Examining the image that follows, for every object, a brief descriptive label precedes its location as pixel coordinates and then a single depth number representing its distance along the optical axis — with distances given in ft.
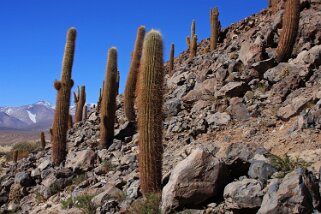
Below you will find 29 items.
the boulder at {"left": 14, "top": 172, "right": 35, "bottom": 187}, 41.45
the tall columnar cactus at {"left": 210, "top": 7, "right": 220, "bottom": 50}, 64.90
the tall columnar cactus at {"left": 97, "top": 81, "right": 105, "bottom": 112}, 64.85
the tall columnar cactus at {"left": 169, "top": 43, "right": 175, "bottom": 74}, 73.72
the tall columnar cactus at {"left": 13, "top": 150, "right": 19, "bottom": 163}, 62.90
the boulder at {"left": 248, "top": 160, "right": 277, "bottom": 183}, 21.24
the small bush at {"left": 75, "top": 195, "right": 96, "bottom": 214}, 27.92
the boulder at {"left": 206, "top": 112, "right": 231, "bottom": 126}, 35.70
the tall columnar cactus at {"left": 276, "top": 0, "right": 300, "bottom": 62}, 39.27
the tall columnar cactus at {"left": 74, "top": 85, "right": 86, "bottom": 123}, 71.56
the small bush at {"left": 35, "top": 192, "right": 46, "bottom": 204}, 37.15
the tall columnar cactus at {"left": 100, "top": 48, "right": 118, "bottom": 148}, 44.86
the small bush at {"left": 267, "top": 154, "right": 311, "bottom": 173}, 22.12
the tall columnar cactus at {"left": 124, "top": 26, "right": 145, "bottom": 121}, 51.47
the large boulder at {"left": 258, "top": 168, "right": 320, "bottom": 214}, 17.71
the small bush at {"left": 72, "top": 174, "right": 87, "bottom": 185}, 36.80
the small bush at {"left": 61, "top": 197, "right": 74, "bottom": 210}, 30.82
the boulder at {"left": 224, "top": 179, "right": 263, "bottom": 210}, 19.71
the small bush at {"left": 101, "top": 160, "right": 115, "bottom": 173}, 36.47
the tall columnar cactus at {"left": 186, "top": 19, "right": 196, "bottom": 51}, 74.79
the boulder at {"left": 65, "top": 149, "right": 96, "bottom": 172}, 38.96
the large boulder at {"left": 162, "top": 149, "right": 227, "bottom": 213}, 22.49
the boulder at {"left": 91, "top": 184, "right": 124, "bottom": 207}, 28.14
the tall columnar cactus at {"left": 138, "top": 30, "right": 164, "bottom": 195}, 26.81
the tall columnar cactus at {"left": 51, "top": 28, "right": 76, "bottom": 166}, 44.50
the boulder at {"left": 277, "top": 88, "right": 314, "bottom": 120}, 31.07
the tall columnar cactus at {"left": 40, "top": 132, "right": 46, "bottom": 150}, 65.53
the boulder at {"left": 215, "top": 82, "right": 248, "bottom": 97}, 38.70
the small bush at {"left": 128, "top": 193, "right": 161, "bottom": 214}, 23.70
